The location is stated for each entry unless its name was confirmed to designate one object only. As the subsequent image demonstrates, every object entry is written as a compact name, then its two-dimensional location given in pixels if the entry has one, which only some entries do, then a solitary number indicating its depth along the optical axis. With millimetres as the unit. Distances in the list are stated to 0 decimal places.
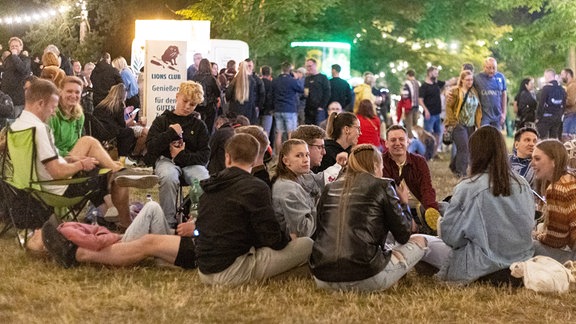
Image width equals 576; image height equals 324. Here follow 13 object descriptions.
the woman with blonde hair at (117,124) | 16636
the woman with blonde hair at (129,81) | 26877
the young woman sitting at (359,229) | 10282
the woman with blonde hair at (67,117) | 14135
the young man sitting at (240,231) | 10613
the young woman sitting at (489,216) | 10878
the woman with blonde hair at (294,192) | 11563
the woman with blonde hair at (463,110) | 22889
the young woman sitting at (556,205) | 11244
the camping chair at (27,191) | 12554
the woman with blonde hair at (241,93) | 27325
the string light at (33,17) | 65505
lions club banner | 22217
